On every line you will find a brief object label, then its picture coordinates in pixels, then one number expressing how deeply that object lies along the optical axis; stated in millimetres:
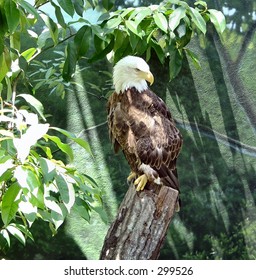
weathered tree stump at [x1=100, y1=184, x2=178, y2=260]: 8598
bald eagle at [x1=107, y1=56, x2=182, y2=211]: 8774
